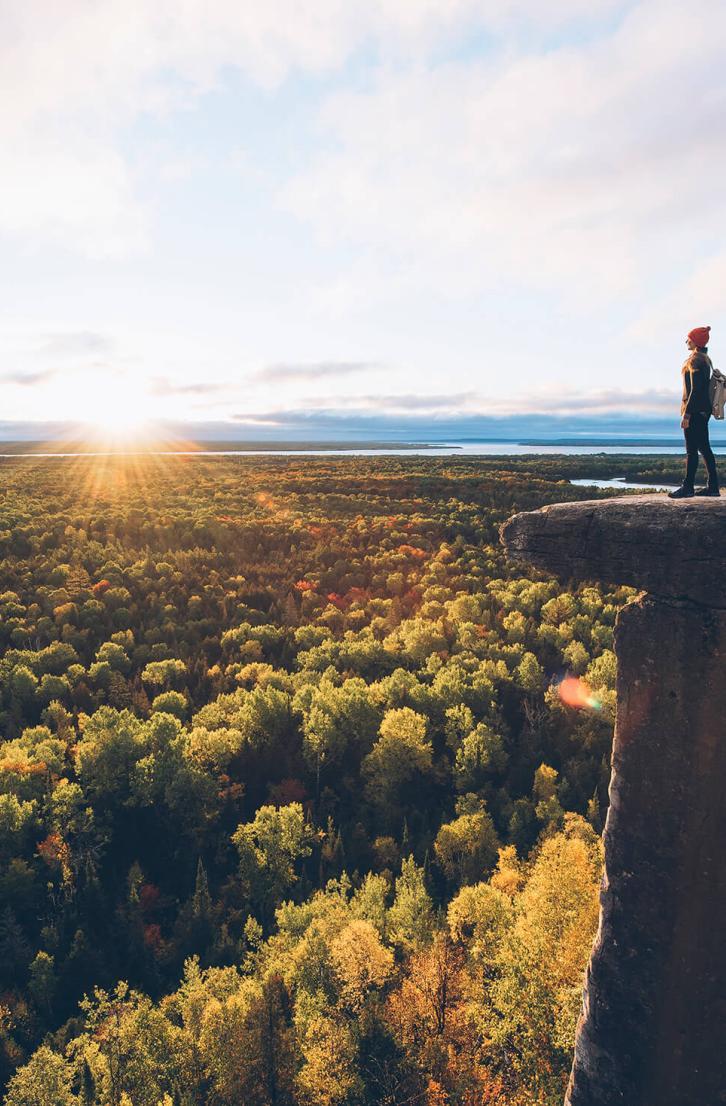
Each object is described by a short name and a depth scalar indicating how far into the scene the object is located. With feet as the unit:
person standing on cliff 31.96
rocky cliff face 28.73
